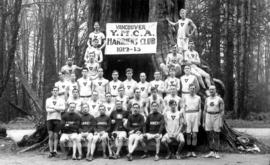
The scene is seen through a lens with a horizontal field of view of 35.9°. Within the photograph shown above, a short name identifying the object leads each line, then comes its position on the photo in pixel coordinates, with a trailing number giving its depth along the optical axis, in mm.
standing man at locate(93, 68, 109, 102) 11578
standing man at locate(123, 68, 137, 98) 11352
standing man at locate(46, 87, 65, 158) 10507
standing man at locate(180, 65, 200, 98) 10883
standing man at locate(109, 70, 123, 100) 11516
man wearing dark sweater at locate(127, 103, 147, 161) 9961
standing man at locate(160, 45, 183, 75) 11570
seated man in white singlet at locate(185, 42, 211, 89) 11511
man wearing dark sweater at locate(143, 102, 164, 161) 10055
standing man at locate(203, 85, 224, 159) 10227
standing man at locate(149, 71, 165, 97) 11111
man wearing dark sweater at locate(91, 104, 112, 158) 10059
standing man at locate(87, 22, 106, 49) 12836
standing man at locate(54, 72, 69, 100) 11820
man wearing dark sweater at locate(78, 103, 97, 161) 10250
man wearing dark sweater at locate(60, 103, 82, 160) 10344
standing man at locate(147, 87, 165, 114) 10797
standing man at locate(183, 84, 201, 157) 10258
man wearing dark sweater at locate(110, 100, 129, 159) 10430
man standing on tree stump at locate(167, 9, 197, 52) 12457
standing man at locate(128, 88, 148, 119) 10711
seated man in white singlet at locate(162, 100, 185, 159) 9938
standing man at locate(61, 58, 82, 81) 12352
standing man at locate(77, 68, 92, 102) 11648
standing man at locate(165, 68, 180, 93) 10931
